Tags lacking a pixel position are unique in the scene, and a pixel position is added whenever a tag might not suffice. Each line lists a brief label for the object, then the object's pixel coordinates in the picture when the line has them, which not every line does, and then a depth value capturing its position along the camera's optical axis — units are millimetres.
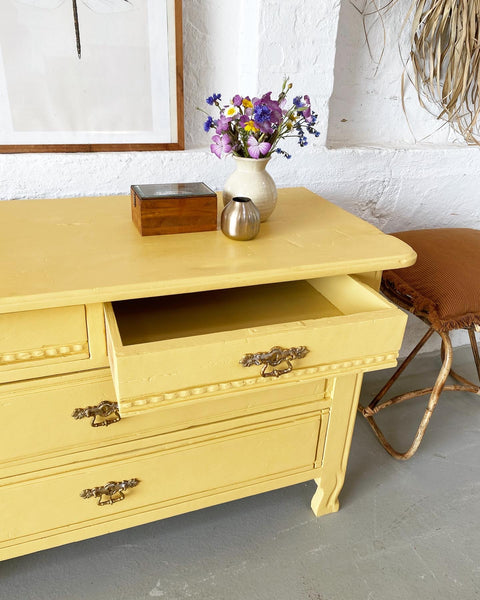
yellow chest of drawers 974
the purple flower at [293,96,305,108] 1260
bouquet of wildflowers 1192
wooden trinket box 1193
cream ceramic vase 1284
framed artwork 1363
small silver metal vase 1180
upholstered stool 1479
